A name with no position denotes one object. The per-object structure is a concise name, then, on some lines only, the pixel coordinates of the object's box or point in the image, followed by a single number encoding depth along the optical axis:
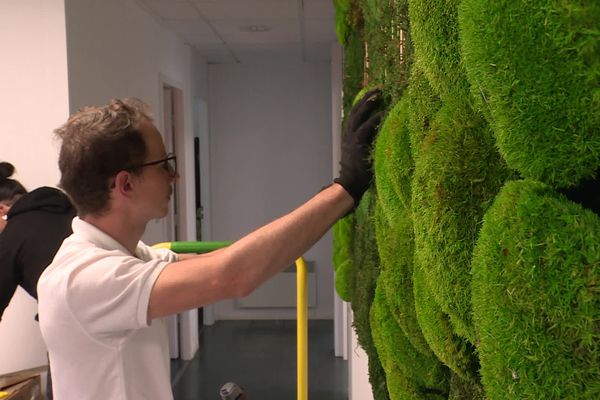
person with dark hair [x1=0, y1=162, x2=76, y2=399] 2.29
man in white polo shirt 1.02
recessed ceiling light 4.78
